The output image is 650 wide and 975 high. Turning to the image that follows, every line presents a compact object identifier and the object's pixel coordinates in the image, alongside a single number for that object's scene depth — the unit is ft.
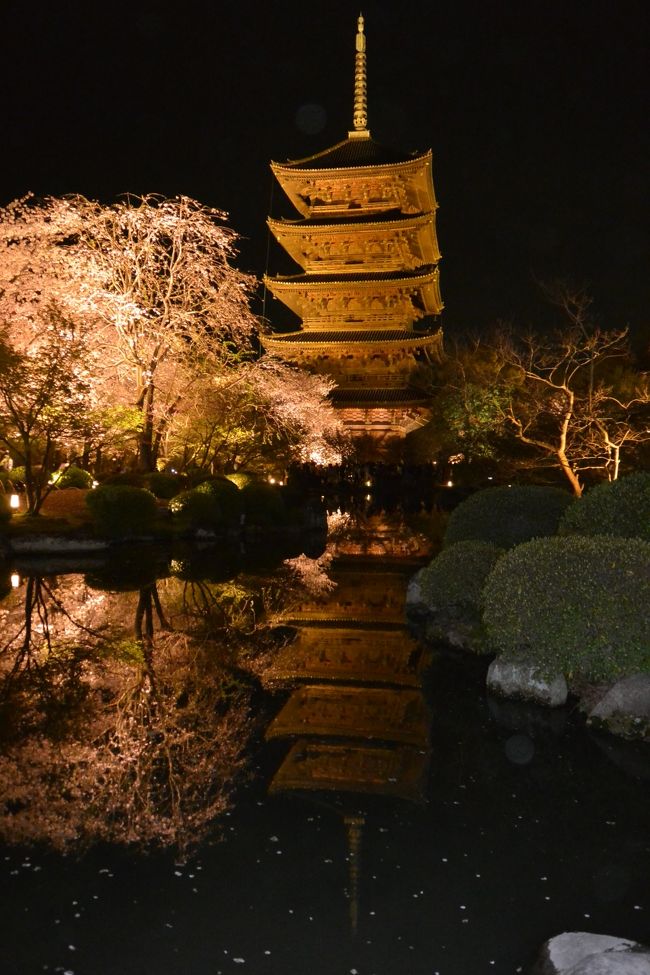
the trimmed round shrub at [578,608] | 23.00
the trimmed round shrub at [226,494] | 75.56
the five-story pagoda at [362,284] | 132.16
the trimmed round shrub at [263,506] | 80.38
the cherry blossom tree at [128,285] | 78.23
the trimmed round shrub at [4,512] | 61.00
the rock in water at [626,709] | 21.68
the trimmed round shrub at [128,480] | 79.87
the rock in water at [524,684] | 24.22
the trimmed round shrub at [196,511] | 72.54
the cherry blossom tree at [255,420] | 87.15
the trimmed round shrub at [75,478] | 82.12
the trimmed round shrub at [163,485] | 79.97
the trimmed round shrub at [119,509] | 64.69
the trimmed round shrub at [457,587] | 32.60
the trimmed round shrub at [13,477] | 82.33
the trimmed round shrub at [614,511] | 30.22
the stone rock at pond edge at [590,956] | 10.37
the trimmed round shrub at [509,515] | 38.78
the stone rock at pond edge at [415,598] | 37.88
